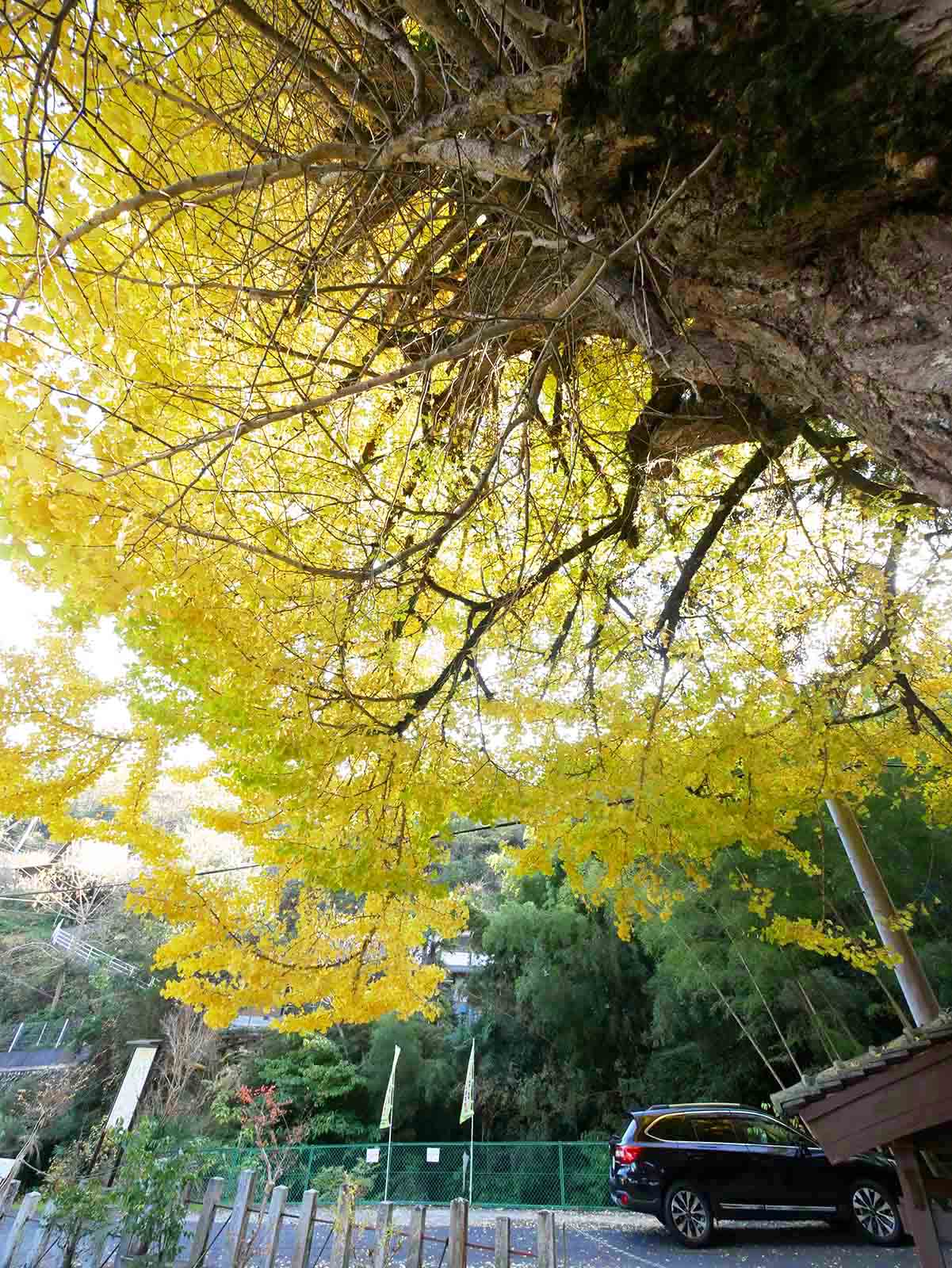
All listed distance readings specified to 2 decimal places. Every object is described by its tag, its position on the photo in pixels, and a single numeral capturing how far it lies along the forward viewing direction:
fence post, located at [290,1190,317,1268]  4.52
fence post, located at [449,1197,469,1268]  4.32
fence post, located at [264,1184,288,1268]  4.54
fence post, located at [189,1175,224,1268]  4.82
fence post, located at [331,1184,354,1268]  4.65
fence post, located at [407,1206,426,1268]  4.34
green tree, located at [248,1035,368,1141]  10.69
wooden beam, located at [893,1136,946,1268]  3.35
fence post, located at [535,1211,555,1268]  4.53
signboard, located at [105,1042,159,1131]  7.00
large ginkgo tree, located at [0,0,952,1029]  1.29
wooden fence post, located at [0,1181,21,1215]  5.25
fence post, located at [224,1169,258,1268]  4.73
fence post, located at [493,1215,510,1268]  4.38
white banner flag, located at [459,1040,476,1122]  8.51
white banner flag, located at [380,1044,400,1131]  8.48
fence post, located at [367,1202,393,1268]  4.43
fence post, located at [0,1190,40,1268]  5.03
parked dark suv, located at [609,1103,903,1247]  6.38
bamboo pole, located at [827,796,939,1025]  4.82
